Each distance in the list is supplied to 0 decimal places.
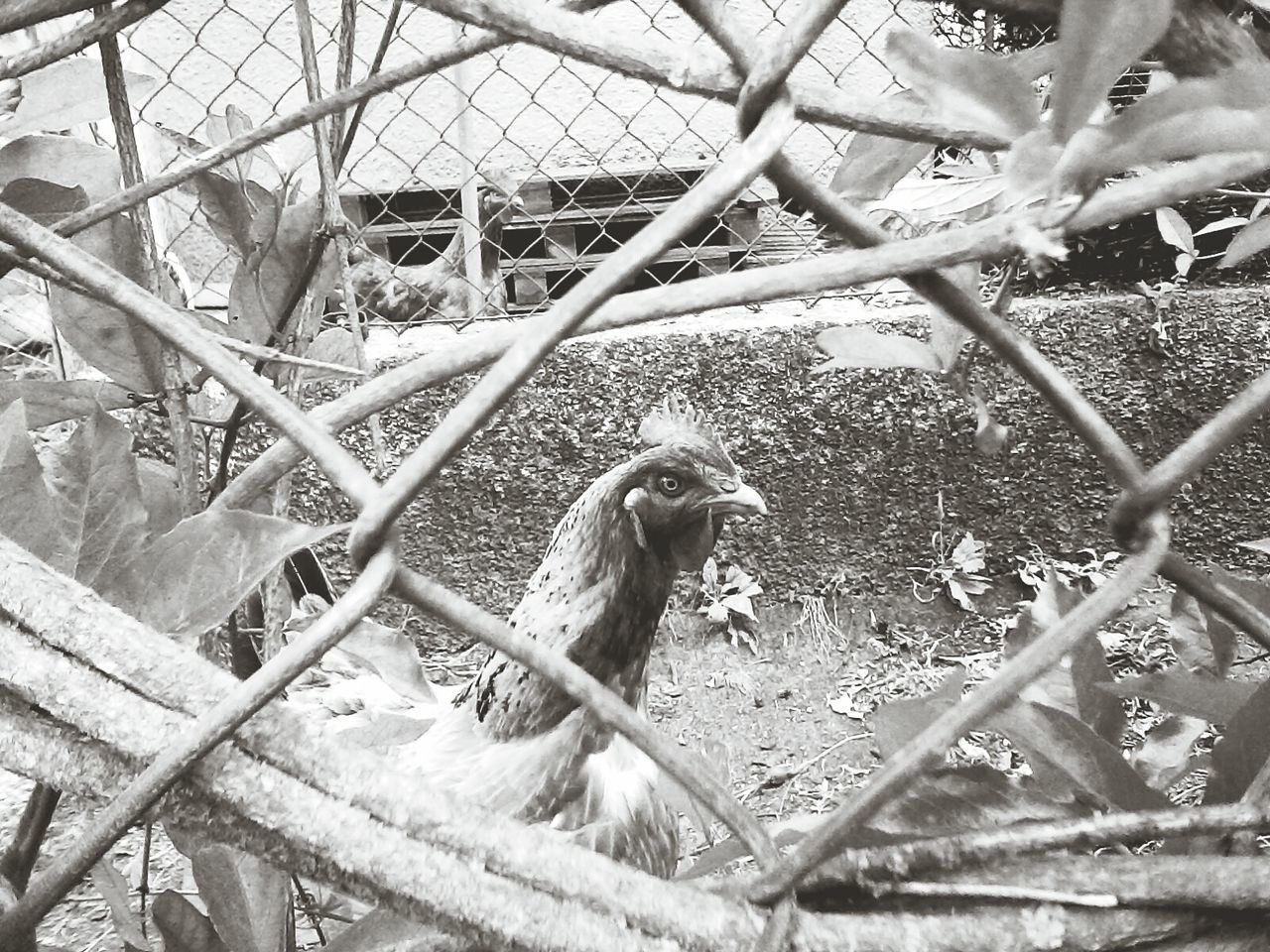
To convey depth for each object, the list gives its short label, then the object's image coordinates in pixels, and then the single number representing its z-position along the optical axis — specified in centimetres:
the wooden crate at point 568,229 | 123
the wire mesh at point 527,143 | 124
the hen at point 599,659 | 84
